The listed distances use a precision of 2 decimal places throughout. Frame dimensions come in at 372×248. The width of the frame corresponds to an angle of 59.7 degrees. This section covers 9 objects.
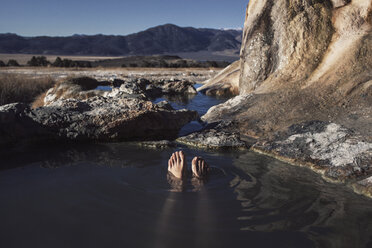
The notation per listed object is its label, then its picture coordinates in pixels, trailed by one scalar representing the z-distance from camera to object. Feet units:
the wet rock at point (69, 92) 28.14
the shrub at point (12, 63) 97.01
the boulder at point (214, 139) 14.35
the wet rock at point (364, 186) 9.34
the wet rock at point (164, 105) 19.27
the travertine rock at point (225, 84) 36.65
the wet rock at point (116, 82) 42.86
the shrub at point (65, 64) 93.65
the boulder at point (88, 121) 14.28
